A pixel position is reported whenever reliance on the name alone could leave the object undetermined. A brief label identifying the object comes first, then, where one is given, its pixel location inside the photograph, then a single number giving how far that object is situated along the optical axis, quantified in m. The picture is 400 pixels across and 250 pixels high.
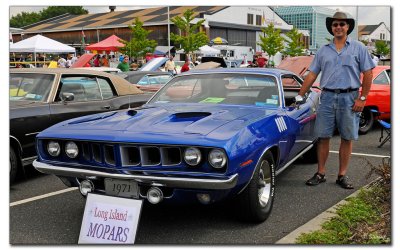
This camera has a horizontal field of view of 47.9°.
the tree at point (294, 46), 34.97
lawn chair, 6.96
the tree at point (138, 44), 27.70
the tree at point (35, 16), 72.11
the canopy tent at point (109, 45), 23.73
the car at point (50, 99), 5.20
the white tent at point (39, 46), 18.19
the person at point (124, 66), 17.44
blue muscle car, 3.32
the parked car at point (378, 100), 8.64
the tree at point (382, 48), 58.09
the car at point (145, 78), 11.14
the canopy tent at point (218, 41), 31.28
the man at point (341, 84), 4.89
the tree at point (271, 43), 37.21
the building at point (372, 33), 80.24
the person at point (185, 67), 17.11
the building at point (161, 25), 44.33
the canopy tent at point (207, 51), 31.39
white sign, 3.24
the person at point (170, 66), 18.98
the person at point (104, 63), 22.29
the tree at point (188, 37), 30.83
